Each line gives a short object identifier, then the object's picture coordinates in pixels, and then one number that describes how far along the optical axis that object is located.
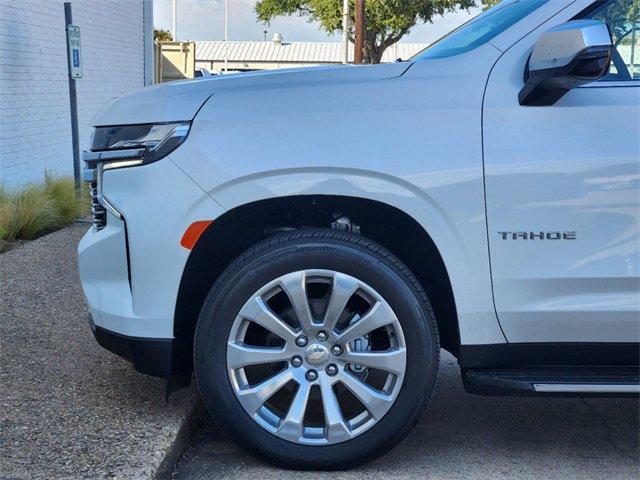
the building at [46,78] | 10.43
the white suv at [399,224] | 3.45
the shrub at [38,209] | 8.49
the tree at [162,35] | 50.69
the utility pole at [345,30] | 31.70
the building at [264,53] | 58.66
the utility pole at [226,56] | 56.95
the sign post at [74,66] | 10.27
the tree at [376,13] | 36.59
